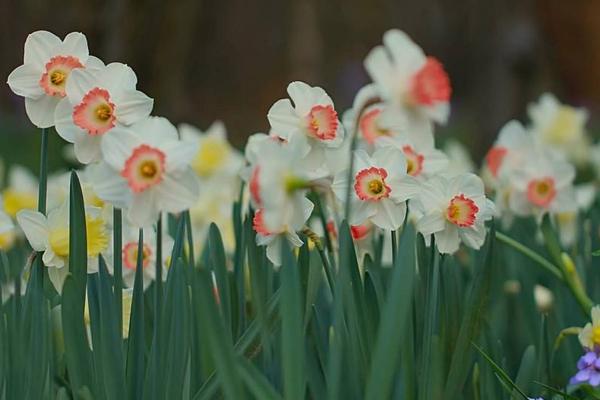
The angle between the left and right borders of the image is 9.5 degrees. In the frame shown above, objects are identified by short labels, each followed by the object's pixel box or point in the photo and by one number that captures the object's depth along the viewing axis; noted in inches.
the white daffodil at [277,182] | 98.8
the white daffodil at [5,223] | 113.7
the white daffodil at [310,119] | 109.5
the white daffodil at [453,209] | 110.4
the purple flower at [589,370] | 108.1
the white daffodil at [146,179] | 102.8
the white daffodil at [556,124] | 188.0
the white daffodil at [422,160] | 117.1
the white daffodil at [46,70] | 109.0
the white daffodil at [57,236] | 110.7
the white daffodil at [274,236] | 107.2
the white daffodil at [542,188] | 129.9
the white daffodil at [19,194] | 146.5
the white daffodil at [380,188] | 109.8
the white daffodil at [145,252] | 118.9
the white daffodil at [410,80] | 103.1
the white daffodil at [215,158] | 167.0
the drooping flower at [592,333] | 110.5
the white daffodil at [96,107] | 106.7
